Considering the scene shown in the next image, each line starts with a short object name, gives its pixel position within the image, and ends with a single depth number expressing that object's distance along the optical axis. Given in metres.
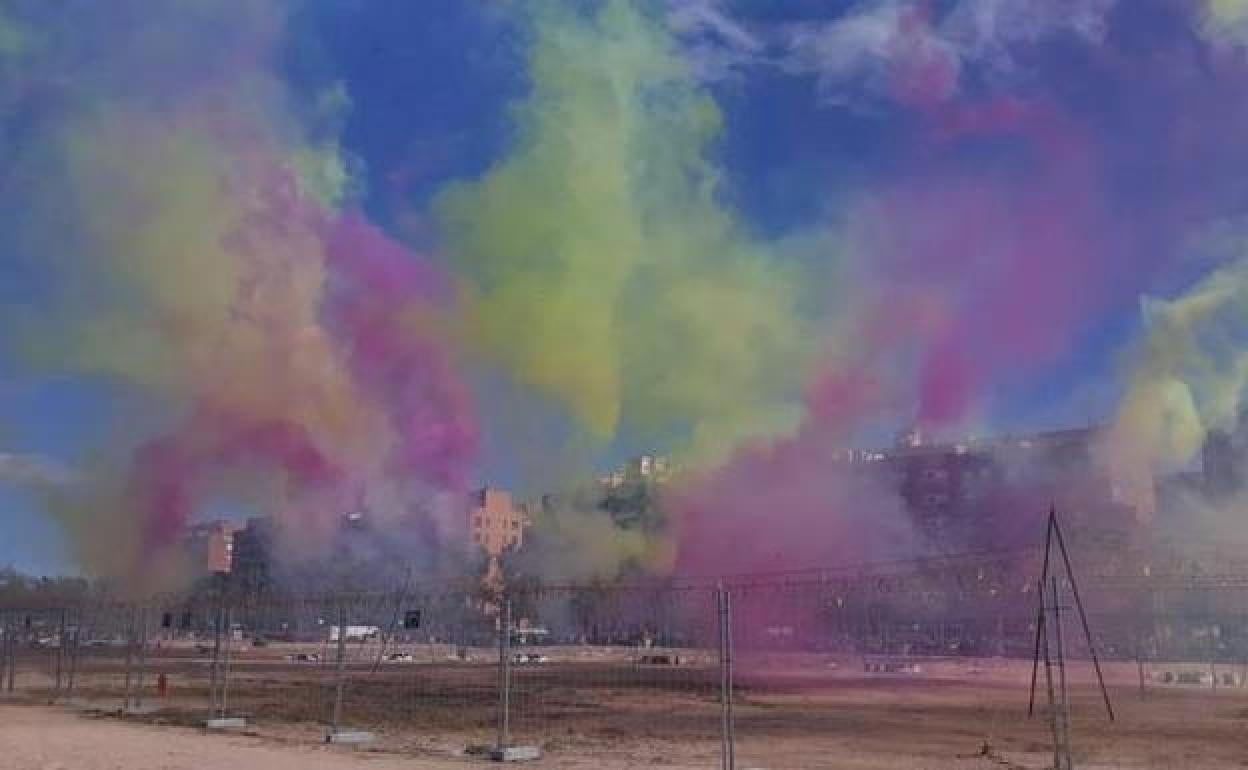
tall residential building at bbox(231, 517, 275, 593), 119.12
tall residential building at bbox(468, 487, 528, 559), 123.56
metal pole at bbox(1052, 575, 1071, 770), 20.50
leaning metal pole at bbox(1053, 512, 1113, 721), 38.71
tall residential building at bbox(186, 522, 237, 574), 147.00
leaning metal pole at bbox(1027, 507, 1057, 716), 24.17
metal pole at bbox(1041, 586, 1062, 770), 21.90
